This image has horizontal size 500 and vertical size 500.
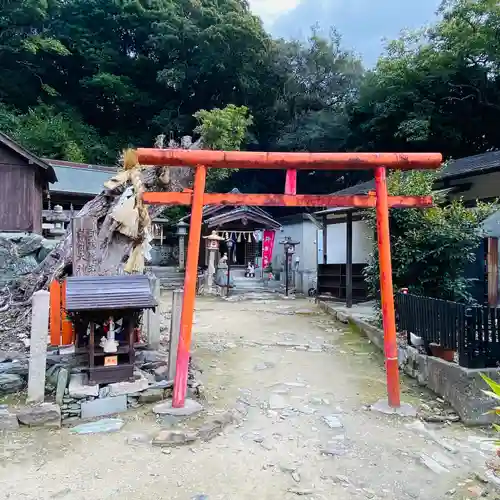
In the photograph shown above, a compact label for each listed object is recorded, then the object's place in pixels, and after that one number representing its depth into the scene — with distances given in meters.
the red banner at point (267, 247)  19.56
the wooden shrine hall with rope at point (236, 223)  20.00
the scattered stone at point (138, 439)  4.79
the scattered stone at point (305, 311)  13.83
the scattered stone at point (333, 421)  5.36
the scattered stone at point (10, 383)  5.81
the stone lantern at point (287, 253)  18.53
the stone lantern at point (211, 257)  19.28
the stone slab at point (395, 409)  5.73
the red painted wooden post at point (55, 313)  6.88
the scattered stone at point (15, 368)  6.04
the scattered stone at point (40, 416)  5.13
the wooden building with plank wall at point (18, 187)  15.76
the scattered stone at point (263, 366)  7.79
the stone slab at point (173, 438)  4.69
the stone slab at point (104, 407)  5.51
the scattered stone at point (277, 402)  5.96
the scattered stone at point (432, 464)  4.33
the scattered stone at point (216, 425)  4.88
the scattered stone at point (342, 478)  4.07
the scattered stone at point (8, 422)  5.03
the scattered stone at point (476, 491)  3.86
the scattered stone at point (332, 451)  4.62
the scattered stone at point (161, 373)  6.38
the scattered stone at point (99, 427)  5.08
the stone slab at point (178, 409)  5.41
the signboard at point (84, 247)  8.15
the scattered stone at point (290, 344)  9.34
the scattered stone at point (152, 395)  5.84
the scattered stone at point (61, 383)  5.56
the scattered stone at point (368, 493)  3.84
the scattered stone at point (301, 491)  3.81
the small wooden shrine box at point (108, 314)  5.77
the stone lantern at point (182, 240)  23.29
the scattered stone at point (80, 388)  5.53
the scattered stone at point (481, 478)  4.13
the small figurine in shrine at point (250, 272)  21.96
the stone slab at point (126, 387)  5.70
